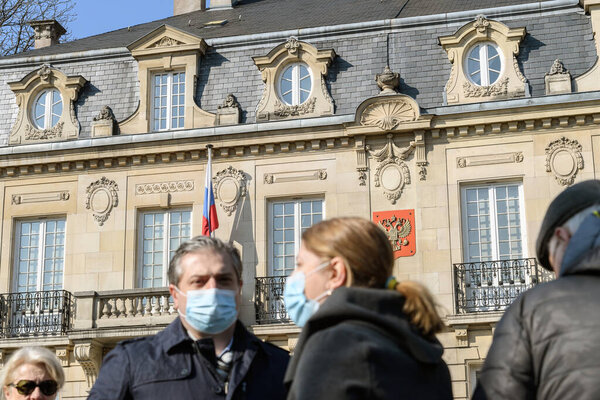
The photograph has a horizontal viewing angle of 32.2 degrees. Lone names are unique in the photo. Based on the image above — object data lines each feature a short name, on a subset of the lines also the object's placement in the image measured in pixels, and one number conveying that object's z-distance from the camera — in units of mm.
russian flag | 18453
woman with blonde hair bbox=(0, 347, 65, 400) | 5527
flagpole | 18438
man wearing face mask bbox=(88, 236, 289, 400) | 4500
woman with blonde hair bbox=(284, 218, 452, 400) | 3396
